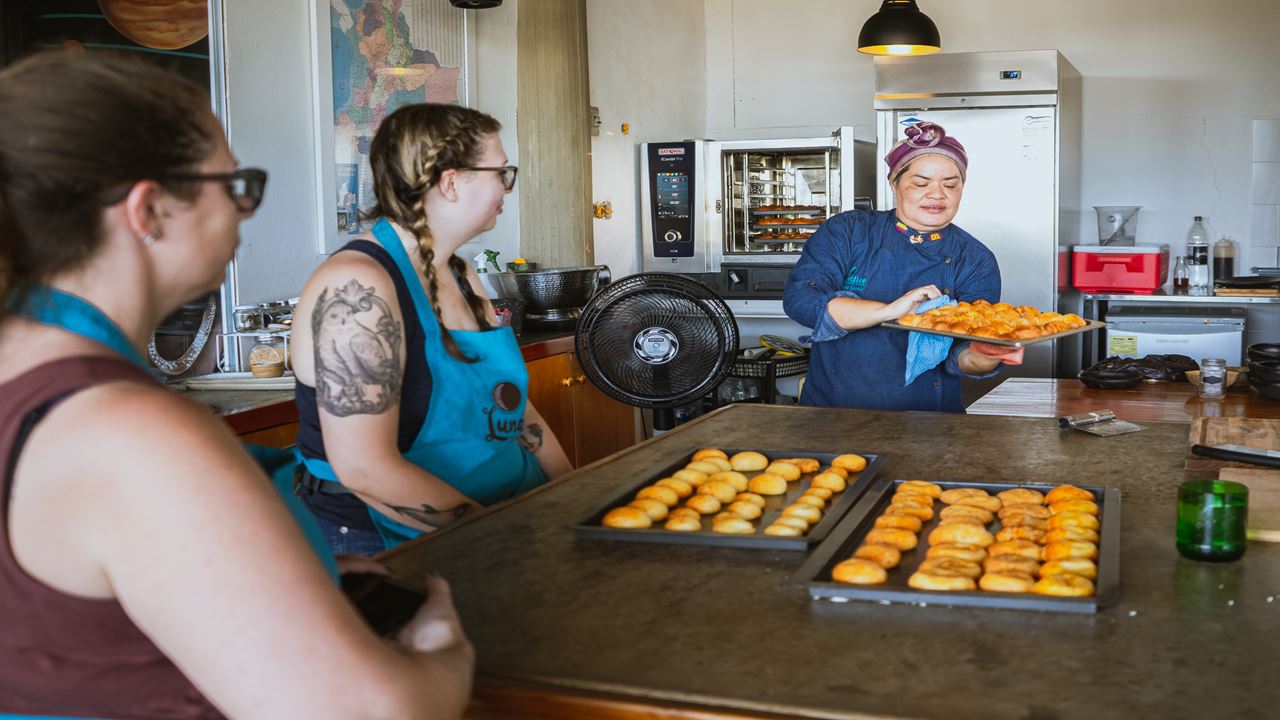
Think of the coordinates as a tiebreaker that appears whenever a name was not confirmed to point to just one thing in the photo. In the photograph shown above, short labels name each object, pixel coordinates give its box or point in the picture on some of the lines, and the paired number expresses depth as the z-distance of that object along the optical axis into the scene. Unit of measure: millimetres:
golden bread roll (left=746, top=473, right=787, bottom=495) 2088
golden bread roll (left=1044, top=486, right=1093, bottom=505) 1954
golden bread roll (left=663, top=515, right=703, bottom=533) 1840
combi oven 6500
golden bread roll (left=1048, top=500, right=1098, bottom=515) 1861
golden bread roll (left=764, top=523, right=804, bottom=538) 1771
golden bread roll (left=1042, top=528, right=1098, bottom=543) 1705
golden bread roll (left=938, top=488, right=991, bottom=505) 1978
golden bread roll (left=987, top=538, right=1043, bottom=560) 1636
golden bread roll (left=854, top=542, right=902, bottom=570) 1617
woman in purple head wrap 3322
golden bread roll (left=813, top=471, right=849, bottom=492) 2094
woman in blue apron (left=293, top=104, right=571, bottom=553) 1921
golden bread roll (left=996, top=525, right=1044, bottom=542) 1749
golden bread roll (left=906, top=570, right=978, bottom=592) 1482
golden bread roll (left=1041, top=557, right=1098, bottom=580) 1549
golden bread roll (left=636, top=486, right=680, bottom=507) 1984
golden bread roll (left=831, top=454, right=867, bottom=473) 2244
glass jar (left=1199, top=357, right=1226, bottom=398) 3625
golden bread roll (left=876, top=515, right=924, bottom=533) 1805
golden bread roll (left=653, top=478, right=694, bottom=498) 2061
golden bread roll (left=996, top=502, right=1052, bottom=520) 1883
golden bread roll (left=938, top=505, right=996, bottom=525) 1866
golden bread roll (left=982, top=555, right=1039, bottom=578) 1553
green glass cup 1617
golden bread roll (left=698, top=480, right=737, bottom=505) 2027
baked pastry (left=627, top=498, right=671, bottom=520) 1896
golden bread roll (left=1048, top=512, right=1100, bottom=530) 1771
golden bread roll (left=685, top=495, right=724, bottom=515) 1962
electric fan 3223
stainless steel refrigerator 6047
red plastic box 6156
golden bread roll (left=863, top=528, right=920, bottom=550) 1711
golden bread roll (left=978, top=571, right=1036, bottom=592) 1479
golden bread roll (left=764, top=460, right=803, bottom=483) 2180
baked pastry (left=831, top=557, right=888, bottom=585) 1537
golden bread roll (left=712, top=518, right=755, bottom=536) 1820
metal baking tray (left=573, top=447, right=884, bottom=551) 1742
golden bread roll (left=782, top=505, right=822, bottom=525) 1863
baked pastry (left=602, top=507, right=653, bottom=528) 1835
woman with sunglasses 896
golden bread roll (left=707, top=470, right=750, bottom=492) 2100
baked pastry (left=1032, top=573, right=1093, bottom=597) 1453
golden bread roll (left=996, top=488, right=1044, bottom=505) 1965
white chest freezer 5863
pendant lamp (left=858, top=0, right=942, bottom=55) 5578
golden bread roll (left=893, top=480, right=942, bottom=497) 2020
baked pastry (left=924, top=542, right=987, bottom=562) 1625
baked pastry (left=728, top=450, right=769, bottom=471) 2285
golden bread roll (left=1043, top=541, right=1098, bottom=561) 1624
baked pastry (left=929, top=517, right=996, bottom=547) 1721
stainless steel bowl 4926
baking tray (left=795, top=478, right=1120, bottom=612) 1431
